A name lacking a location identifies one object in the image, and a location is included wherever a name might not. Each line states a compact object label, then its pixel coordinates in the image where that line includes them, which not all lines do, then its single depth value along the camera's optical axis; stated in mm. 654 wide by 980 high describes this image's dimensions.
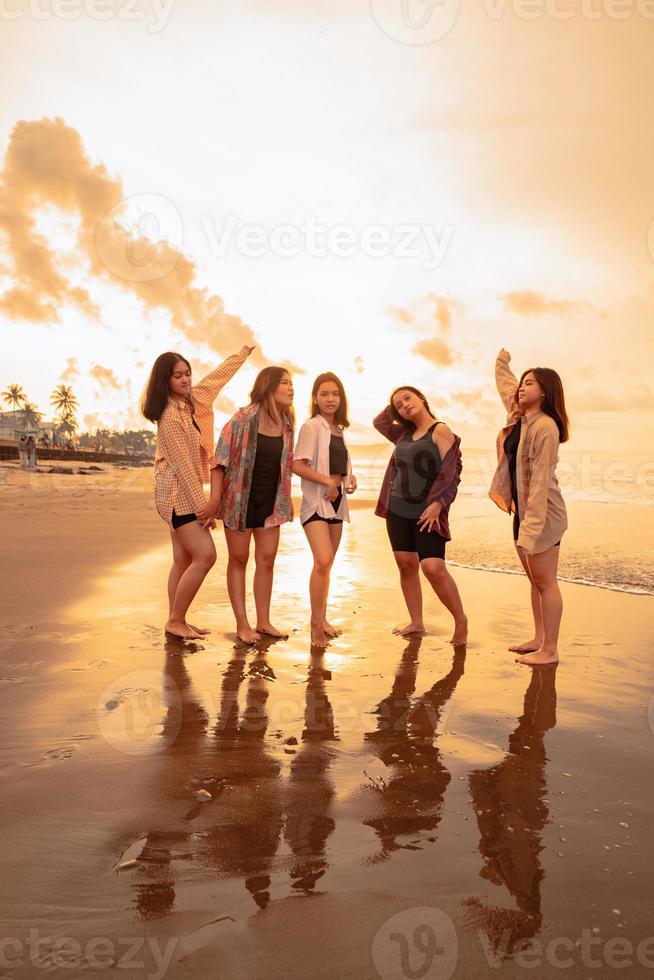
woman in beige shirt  4918
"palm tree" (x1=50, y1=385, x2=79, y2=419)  134625
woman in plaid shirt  5246
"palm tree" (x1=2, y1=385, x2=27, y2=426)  131875
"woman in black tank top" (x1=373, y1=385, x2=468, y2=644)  5352
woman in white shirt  5402
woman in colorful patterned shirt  5359
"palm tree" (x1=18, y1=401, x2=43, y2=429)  111625
